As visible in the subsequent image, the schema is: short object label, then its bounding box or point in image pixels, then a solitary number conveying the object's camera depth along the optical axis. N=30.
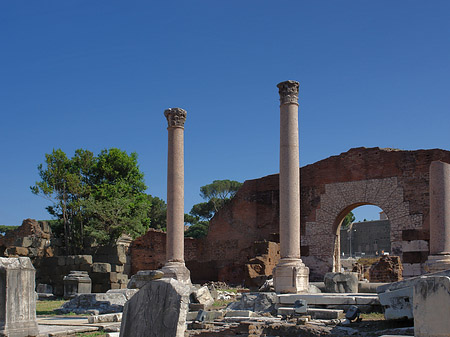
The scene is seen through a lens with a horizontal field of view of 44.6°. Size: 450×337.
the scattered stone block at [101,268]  20.31
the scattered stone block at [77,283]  19.05
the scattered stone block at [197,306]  12.81
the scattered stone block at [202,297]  13.06
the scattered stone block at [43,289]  21.35
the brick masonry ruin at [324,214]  21.11
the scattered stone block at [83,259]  20.98
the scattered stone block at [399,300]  8.74
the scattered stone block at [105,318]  10.45
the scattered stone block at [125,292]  14.02
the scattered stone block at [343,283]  12.95
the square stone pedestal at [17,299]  7.91
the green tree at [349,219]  68.78
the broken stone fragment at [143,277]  14.23
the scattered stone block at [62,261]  21.82
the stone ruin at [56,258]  20.36
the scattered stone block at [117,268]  23.92
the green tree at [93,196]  30.97
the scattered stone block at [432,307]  5.49
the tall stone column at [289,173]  13.39
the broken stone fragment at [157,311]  5.10
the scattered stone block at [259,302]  11.70
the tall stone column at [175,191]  16.09
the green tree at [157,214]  53.22
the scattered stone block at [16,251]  23.00
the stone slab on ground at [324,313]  10.06
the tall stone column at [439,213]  13.56
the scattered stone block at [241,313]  11.00
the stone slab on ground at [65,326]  8.72
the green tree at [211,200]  65.44
